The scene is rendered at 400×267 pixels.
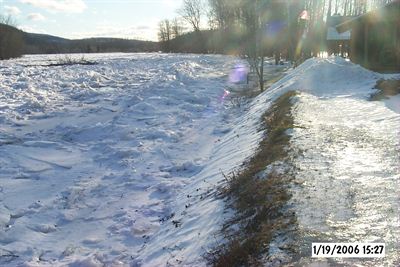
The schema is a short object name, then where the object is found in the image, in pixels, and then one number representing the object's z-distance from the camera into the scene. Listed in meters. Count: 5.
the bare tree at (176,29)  94.94
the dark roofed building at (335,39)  44.94
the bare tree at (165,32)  95.12
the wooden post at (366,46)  18.64
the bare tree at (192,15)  86.81
